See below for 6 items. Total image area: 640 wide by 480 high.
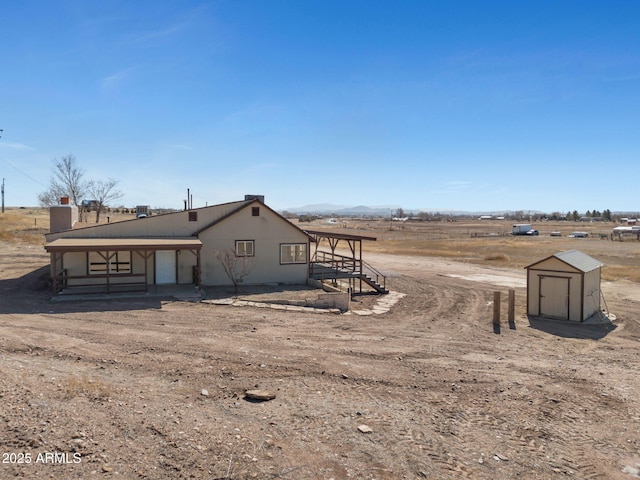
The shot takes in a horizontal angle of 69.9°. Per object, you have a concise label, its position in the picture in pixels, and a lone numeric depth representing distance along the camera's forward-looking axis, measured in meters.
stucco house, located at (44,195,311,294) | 21.98
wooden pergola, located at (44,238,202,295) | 20.19
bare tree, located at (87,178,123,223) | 66.44
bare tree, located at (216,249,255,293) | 23.89
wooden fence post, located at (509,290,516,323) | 18.55
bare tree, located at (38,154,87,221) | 68.12
